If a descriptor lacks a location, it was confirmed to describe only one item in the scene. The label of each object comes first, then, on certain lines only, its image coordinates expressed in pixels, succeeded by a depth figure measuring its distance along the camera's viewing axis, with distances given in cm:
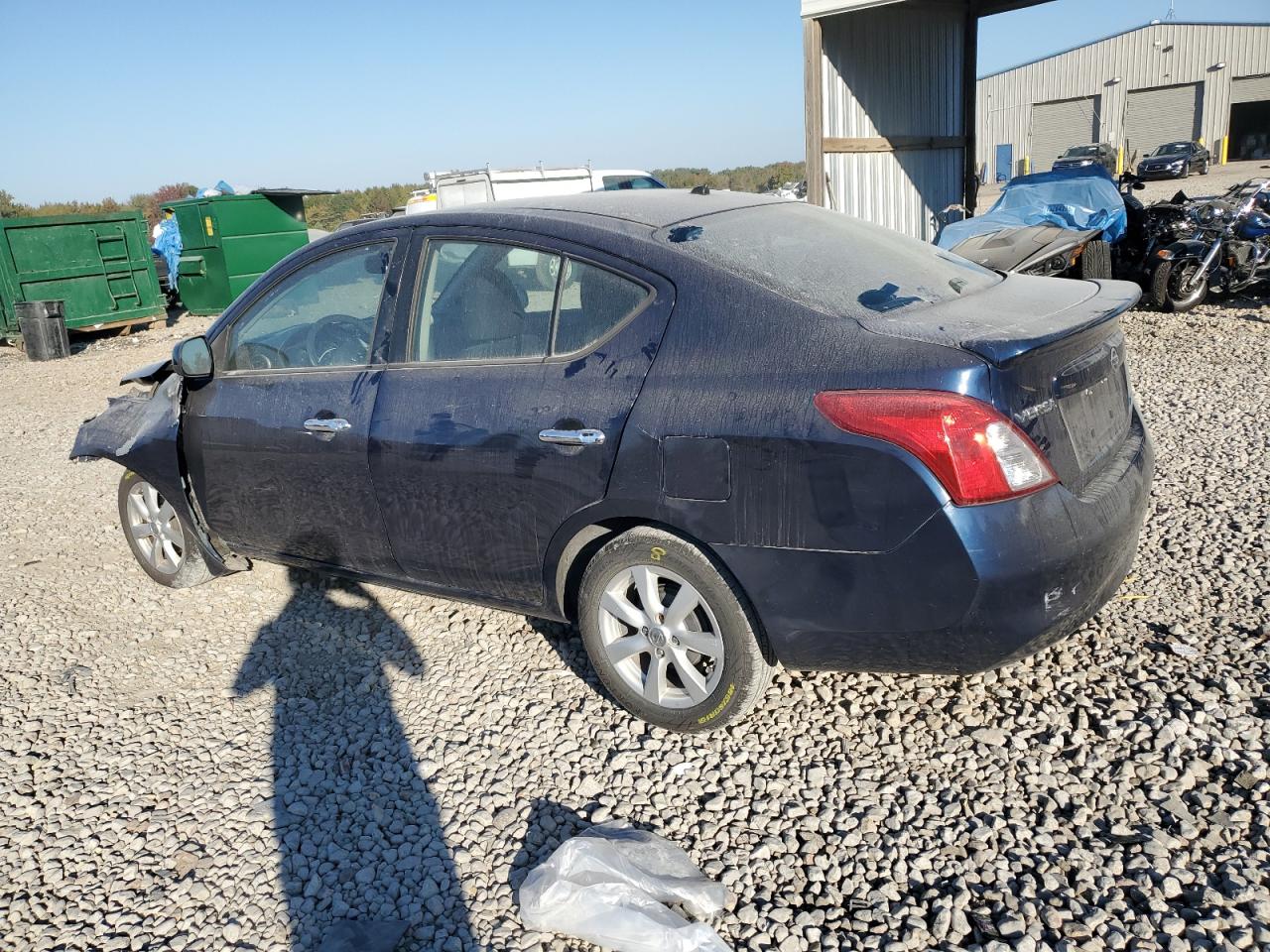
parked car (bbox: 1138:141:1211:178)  3522
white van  1452
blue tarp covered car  929
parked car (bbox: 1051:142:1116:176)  3188
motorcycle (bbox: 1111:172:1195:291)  978
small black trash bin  1426
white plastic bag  229
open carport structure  1102
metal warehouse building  4331
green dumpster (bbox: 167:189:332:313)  1602
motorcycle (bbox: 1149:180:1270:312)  958
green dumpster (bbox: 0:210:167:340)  1474
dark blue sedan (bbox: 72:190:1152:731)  258
